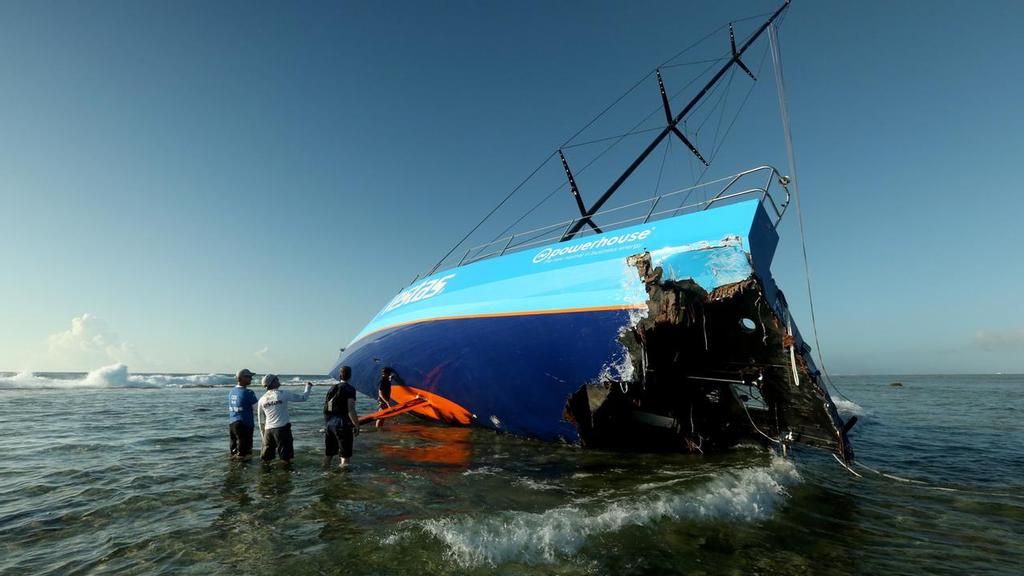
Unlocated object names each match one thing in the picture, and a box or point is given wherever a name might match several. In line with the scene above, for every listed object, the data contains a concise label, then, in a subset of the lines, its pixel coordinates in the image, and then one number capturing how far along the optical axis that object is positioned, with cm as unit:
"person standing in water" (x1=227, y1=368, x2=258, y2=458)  841
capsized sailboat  664
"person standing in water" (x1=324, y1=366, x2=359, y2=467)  800
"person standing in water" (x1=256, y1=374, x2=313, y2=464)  793
